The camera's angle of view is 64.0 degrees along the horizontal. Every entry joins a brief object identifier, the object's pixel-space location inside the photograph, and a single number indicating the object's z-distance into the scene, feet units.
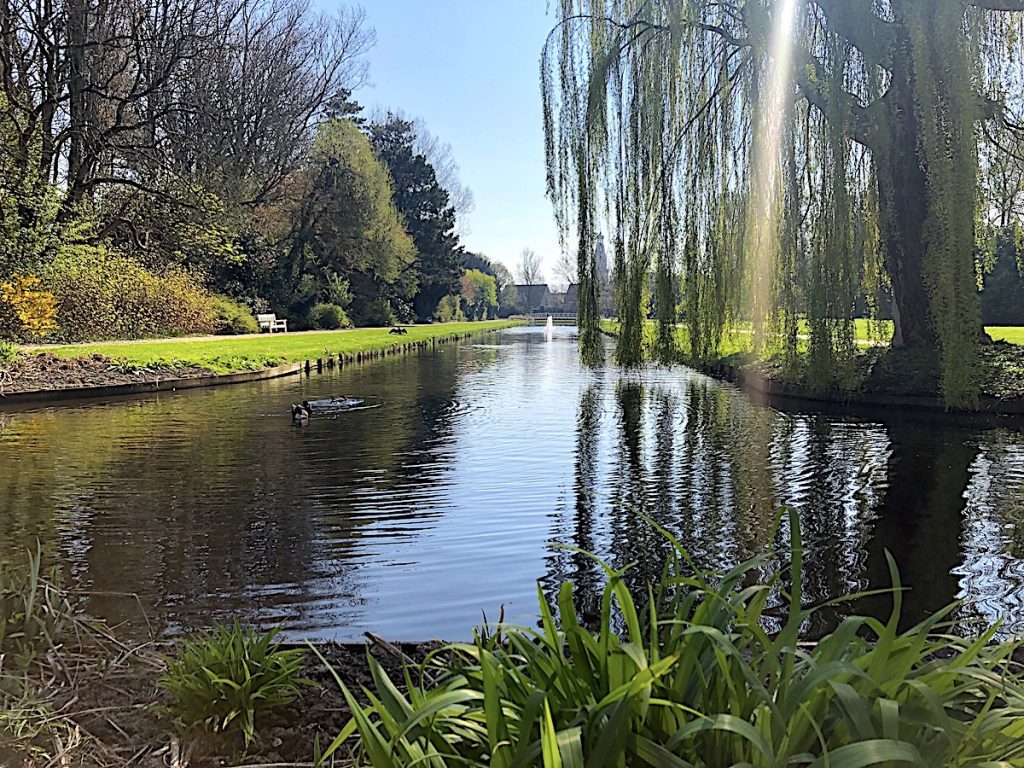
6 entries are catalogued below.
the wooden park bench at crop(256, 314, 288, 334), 91.45
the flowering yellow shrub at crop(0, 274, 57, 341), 50.49
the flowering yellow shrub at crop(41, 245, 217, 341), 60.59
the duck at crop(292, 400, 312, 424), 32.22
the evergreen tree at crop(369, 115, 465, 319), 163.55
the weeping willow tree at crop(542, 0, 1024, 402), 29.45
